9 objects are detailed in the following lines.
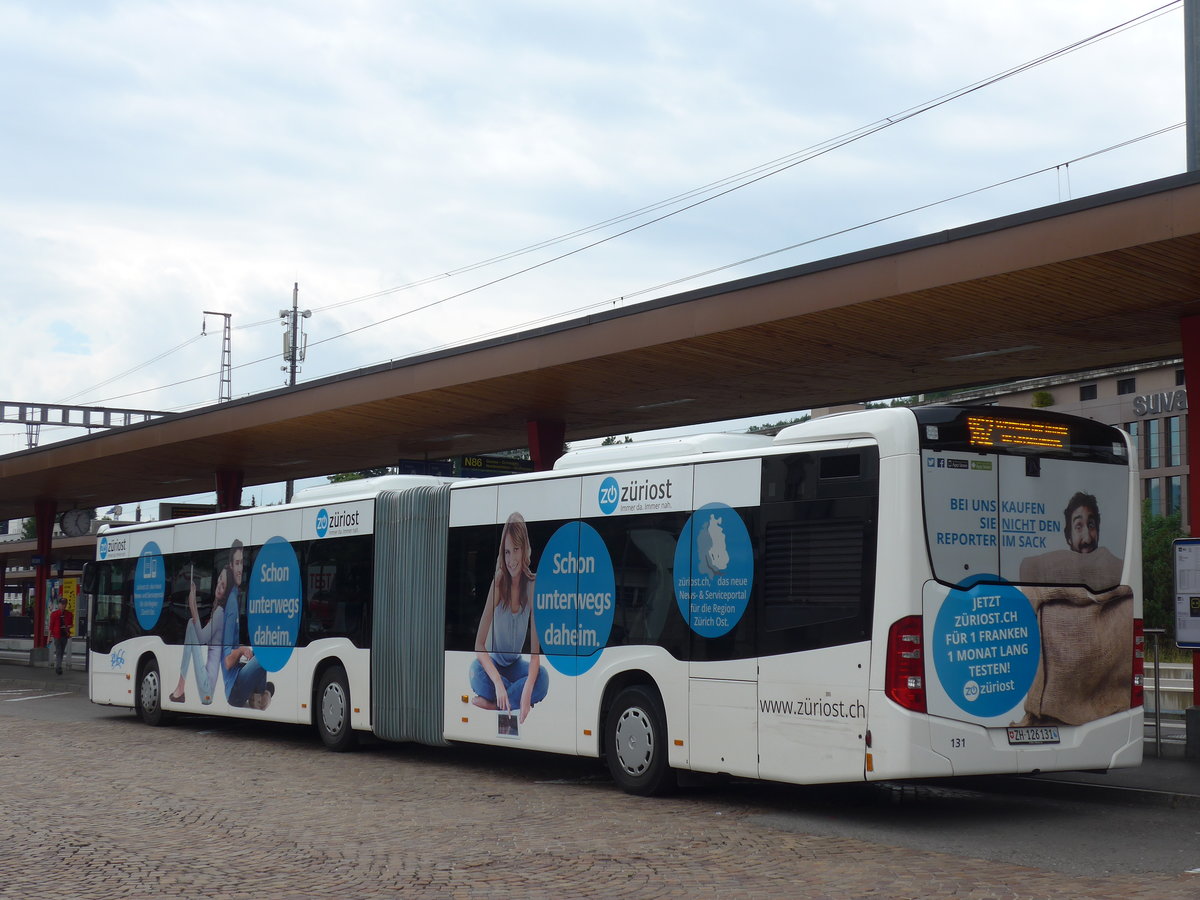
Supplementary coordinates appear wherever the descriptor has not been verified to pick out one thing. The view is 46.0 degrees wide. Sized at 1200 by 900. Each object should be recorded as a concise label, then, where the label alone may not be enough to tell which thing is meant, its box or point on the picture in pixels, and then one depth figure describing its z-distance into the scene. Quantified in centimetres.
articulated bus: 1041
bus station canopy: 1309
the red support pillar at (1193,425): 1442
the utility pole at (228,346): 7431
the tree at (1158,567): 6850
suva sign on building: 7869
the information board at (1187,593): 1432
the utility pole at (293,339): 6806
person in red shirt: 3492
